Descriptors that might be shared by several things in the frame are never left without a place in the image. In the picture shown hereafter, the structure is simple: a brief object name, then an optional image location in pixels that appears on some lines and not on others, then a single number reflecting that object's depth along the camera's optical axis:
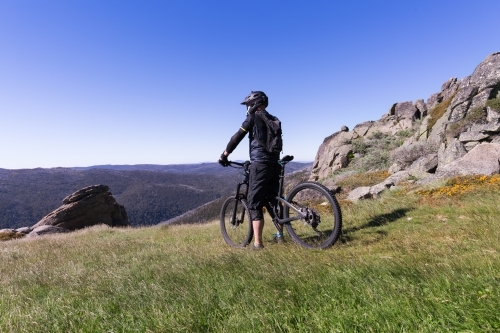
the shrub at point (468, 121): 16.88
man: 5.61
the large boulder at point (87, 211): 31.73
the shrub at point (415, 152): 18.59
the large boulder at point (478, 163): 10.21
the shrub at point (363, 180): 17.21
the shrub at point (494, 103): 16.22
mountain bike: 5.23
